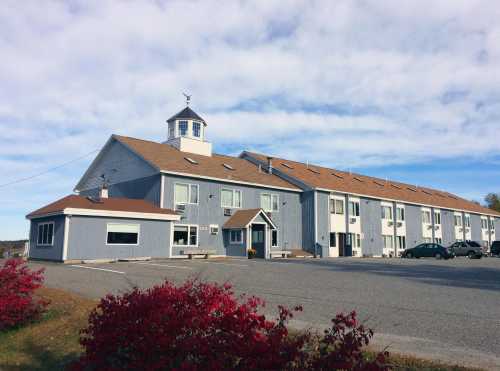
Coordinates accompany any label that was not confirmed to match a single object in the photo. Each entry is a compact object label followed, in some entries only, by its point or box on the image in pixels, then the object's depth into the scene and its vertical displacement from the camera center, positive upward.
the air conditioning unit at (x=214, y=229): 31.02 +1.32
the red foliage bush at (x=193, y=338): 4.46 -0.94
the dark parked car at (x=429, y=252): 36.97 -0.04
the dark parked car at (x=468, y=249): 40.19 +0.25
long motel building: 26.06 +2.83
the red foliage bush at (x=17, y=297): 10.11 -1.17
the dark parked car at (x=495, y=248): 45.59 +0.42
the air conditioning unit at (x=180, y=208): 29.40 +2.56
